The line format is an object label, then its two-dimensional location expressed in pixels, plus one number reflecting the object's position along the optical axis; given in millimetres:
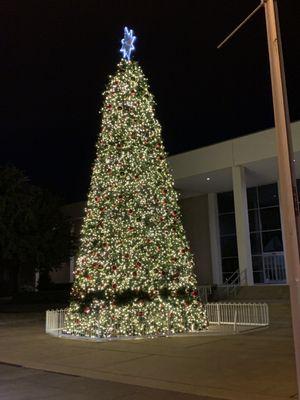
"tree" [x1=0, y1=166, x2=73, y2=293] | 33062
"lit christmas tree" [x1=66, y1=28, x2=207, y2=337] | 14188
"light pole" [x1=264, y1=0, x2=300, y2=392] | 6078
